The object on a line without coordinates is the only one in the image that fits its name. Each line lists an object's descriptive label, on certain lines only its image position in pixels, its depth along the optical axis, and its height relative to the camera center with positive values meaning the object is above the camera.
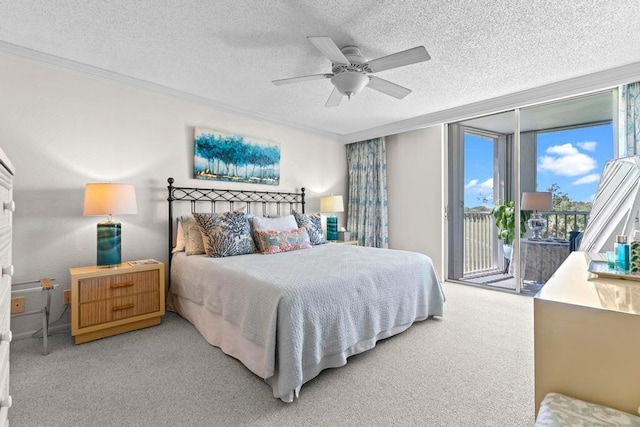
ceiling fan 2.08 +1.13
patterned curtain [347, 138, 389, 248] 5.05 +0.35
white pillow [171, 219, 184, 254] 3.27 -0.31
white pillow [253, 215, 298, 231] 3.45 -0.13
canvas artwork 3.65 +0.72
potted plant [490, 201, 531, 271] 3.97 -0.13
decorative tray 1.23 -0.25
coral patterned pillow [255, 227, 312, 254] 3.20 -0.31
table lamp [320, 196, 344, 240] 4.80 +0.06
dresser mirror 1.69 +0.05
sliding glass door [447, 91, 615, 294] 3.52 +0.38
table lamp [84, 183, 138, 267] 2.58 +0.04
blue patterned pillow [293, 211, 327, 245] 3.81 -0.17
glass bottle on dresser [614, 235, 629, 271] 1.32 -0.18
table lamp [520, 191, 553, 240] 3.74 +0.09
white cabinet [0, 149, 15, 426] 1.02 -0.25
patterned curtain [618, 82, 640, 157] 2.99 +0.98
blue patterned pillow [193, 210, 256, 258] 2.97 -0.22
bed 1.77 -0.67
